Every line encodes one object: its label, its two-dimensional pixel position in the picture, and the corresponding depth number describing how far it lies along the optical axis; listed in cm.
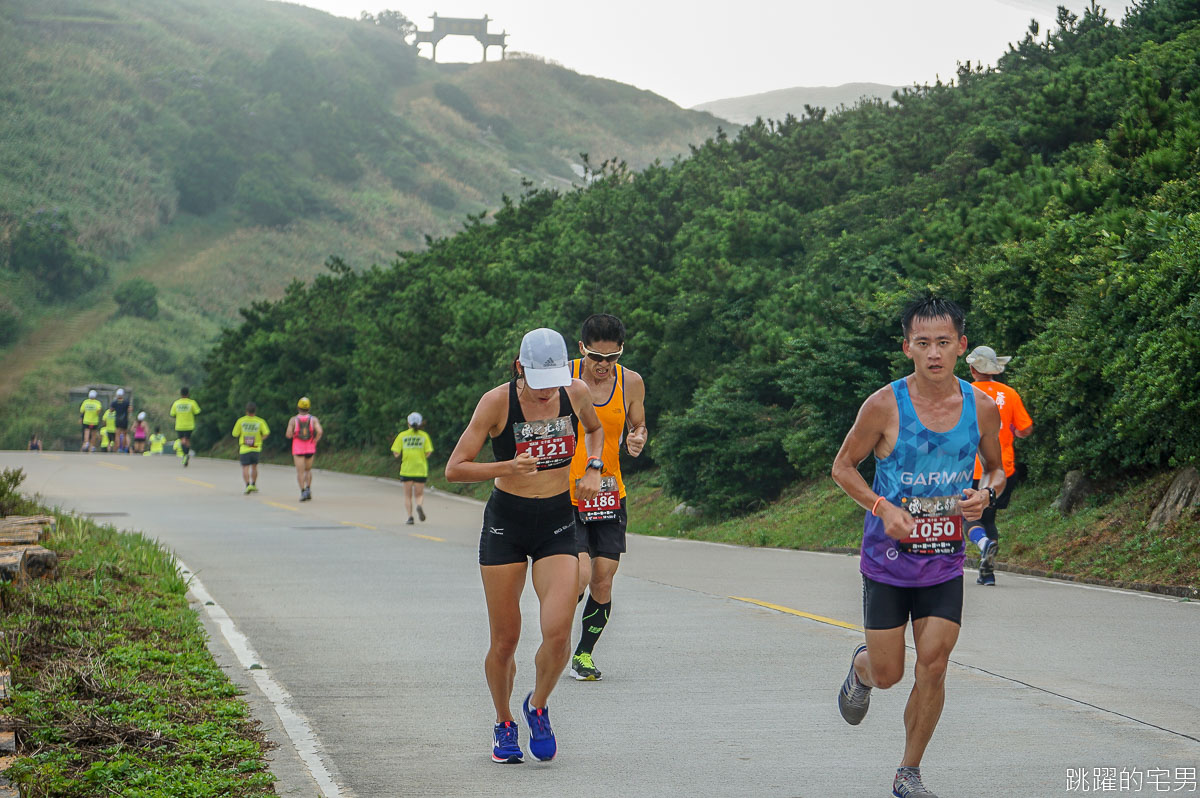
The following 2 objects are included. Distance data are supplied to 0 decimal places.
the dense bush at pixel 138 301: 9969
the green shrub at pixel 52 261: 10262
